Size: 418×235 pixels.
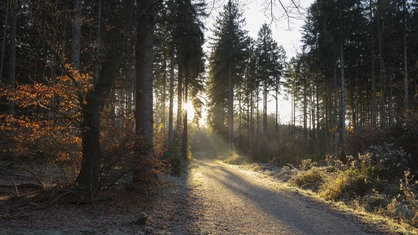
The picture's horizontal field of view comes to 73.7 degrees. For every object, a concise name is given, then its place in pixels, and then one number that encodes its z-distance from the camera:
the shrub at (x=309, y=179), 10.20
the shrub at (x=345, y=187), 8.06
